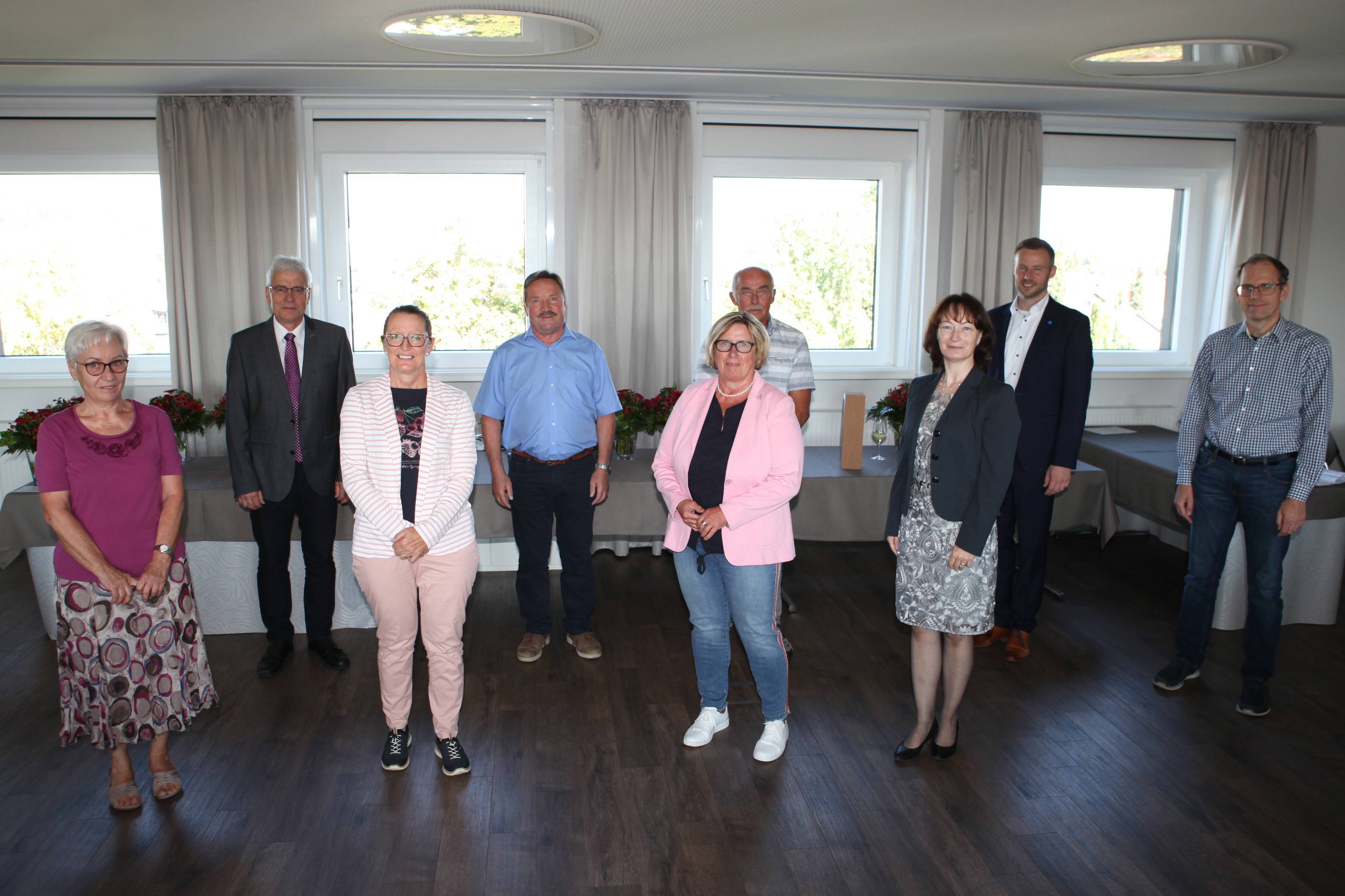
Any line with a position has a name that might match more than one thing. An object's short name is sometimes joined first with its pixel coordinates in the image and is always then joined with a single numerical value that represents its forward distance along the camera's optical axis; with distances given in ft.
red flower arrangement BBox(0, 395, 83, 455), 13.29
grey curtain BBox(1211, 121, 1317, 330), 19.15
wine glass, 16.05
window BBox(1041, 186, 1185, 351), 19.95
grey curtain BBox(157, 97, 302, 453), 16.70
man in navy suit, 12.25
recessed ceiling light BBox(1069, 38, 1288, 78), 13.53
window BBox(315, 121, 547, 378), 17.63
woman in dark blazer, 8.92
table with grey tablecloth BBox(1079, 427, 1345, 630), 13.66
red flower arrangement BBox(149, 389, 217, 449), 14.93
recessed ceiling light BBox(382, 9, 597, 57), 12.19
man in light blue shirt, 12.00
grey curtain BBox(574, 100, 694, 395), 17.46
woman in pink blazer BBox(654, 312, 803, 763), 9.17
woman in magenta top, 8.50
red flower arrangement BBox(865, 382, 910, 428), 15.99
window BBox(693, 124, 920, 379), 18.48
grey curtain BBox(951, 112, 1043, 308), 18.29
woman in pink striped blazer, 8.96
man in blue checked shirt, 10.77
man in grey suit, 11.57
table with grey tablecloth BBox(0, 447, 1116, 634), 13.19
